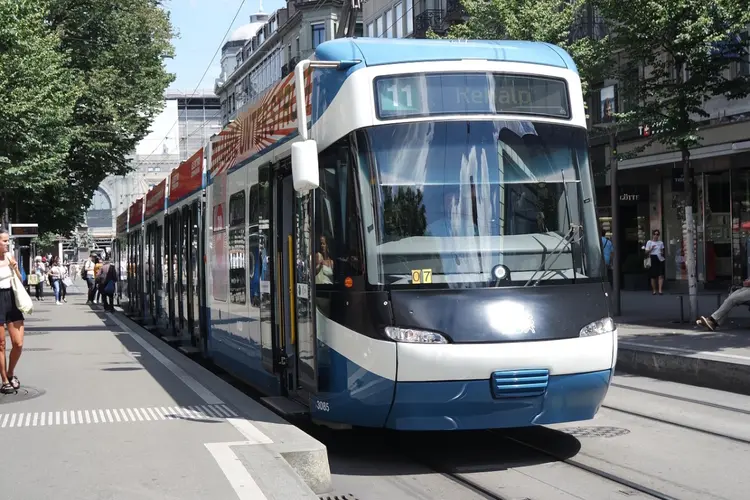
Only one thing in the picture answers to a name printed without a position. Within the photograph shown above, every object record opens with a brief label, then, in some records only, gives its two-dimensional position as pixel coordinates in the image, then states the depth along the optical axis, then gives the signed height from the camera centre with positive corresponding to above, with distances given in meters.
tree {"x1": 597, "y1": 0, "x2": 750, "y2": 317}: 16.06 +3.01
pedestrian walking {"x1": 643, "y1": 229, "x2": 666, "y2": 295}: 26.08 -0.23
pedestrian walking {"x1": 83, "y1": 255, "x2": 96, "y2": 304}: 38.25 -0.25
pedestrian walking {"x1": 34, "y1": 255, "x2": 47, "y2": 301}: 40.56 -0.39
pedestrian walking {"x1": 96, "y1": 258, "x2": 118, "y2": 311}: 31.86 -0.47
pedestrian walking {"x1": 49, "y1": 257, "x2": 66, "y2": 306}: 38.25 -0.31
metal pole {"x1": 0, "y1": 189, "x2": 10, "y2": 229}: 32.56 +1.79
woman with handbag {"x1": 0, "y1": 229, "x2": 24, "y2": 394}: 9.96 -0.30
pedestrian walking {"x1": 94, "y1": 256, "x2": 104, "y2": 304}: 37.77 +0.02
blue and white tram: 7.04 +0.13
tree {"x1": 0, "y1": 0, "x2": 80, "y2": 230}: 19.23 +3.36
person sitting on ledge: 15.43 -0.84
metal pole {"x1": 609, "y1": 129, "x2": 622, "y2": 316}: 19.05 +0.57
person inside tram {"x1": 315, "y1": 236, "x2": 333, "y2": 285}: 7.67 -0.02
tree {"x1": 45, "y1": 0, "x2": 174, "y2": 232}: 34.22 +6.31
